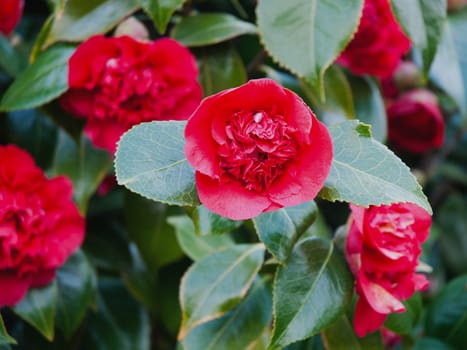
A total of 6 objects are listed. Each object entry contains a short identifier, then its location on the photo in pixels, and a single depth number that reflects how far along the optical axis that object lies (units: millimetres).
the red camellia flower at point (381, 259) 595
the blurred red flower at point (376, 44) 722
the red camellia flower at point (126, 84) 666
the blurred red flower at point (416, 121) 864
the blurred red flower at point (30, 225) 642
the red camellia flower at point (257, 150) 543
